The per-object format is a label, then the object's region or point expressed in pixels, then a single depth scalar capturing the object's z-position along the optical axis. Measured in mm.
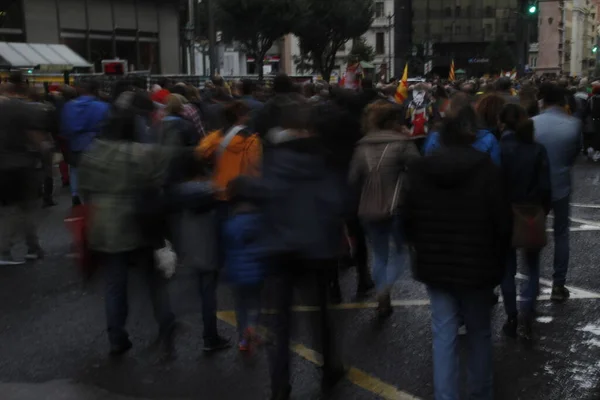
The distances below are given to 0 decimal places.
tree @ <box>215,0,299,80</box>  44906
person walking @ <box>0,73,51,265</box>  7330
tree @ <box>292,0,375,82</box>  48906
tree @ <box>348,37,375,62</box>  63938
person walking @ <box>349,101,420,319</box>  6230
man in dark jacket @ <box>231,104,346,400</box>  4496
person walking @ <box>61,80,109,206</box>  10523
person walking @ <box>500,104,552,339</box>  5539
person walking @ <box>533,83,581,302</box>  6449
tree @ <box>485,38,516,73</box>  79912
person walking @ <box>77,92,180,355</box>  5324
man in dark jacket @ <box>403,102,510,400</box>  4035
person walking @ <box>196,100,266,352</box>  5145
